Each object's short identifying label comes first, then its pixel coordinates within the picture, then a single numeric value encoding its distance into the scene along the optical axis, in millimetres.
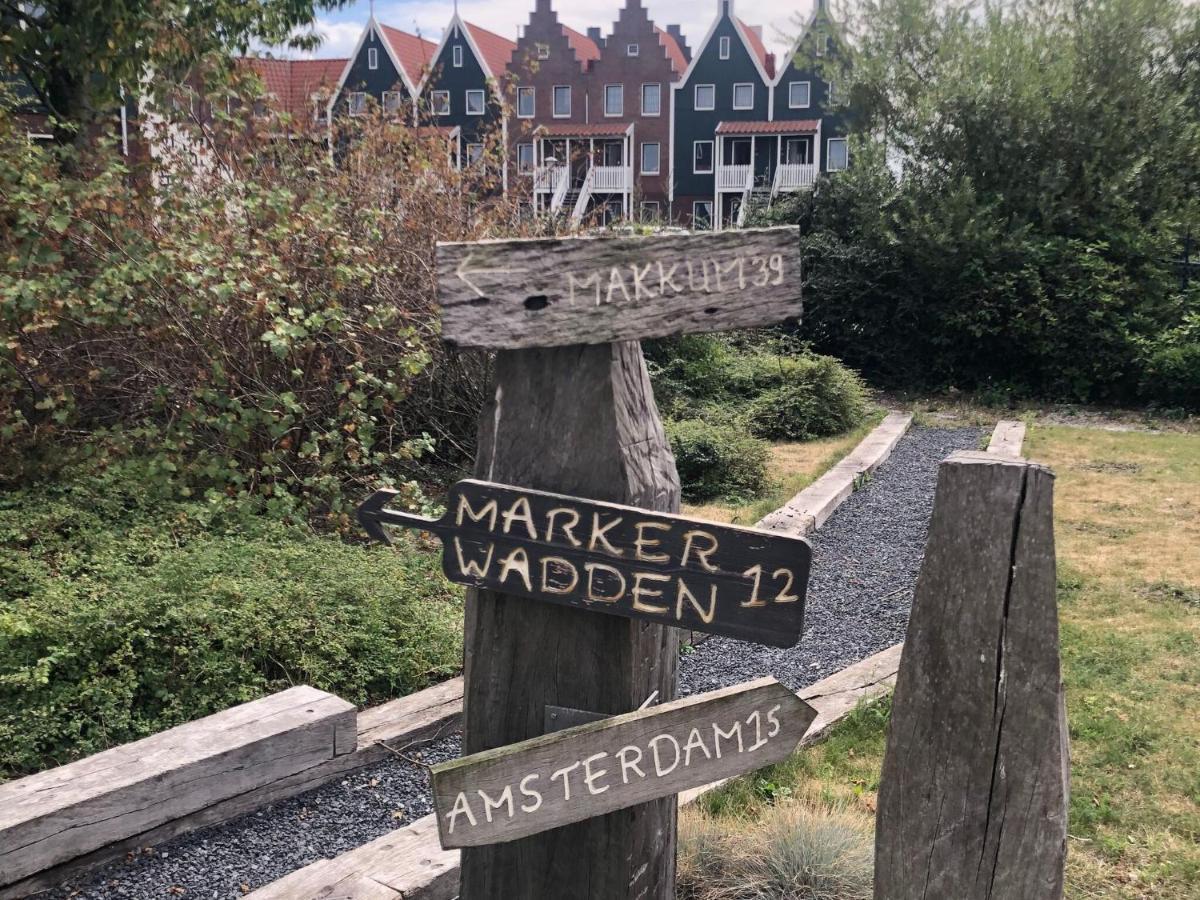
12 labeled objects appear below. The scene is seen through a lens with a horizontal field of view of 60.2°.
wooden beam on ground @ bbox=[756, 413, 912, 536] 7336
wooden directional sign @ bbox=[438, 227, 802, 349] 2012
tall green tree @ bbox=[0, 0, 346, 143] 7746
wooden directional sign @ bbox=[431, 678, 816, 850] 2051
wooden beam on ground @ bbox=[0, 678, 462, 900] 3318
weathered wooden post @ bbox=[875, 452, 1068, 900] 1767
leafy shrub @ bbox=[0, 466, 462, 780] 3945
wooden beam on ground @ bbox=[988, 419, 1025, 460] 10693
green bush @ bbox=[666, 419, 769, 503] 8578
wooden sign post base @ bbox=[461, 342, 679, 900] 2133
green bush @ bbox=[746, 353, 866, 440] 11453
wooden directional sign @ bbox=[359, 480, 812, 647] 2025
